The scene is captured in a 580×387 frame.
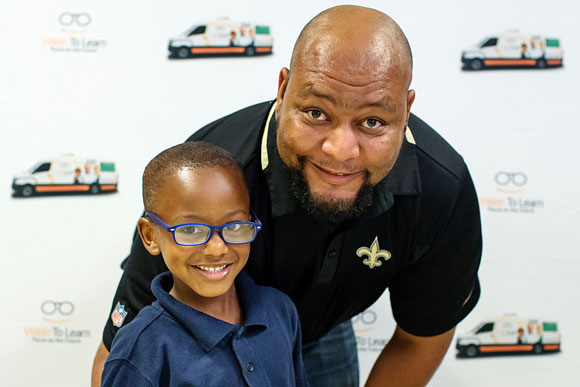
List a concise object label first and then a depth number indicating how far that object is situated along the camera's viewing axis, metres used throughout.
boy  1.04
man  1.10
